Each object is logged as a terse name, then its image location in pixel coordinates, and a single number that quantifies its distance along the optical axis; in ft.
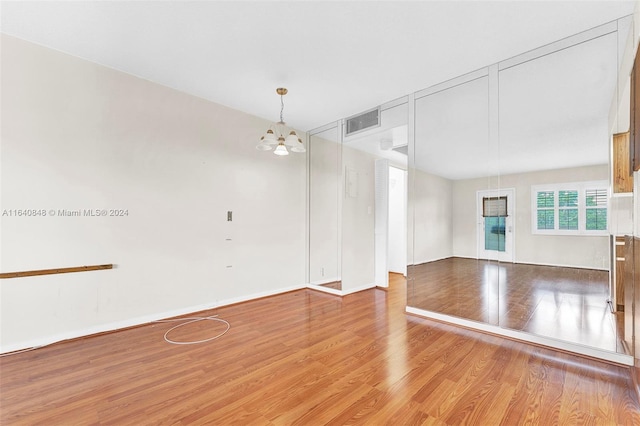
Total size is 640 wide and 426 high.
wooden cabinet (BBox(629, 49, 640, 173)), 6.32
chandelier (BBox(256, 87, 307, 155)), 10.16
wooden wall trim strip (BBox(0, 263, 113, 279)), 8.18
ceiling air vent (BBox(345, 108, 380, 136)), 13.64
